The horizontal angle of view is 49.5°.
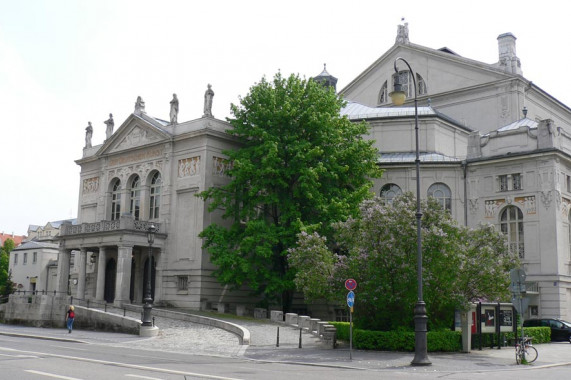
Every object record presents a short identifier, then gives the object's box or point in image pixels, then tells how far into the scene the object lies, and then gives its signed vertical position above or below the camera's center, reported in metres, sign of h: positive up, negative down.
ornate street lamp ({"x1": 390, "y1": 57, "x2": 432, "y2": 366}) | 20.64 -1.01
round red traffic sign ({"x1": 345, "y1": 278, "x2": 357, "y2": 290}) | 23.45 +0.01
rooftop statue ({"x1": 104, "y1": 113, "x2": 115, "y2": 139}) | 51.82 +12.70
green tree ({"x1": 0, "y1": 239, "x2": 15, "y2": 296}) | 73.19 +0.89
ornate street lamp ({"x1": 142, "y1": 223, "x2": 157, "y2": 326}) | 32.25 -1.66
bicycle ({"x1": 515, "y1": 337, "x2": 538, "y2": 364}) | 21.88 -2.25
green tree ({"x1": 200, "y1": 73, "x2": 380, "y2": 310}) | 38.06 +6.64
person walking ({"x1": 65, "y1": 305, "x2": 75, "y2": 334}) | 35.61 -2.30
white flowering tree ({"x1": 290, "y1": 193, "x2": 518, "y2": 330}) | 25.45 +0.83
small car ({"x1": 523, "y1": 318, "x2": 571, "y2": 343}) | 34.30 -2.01
